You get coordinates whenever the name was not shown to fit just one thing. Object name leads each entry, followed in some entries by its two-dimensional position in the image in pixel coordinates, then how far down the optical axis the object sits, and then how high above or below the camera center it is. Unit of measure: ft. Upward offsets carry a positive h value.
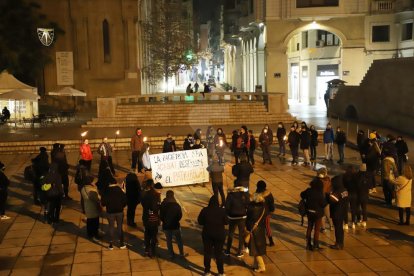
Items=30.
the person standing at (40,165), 43.75 -5.54
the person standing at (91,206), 34.73 -7.22
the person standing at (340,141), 62.75 -5.50
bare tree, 149.59 +16.93
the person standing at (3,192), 40.22 -7.19
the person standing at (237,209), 30.66 -6.68
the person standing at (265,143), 63.26 -5.68
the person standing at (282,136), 66.33 -5.08
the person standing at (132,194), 37.70 -7.03
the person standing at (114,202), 32.22 -6.47
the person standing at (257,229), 29.07 -7.51
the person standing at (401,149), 53.78 -5.63
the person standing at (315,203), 31.83 -6.61
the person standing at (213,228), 27.86 -7.07
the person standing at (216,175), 41.14 -6.27
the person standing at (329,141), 64.18 -5.62
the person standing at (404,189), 37.58 -6.87
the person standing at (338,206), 32.53 -6.97
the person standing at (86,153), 52.60 -5.46
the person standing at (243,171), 39.42 -5.63
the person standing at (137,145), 57.93 -5.22
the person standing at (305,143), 61.72 -5.58
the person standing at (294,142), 62.85 -5.56
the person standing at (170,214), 30.53 -6.85
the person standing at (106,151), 49.20 -5.20
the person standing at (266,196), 30.60 -5.96
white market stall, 106.11 -0.33
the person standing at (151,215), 31.14 -7.03
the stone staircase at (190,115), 98.43 -3.36
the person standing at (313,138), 63.77 -5.25
